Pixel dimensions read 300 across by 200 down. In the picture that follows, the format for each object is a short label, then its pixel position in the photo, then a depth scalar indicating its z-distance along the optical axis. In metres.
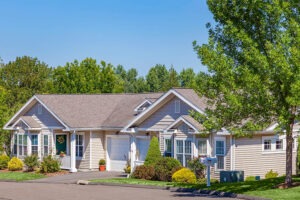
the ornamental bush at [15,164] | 43.62
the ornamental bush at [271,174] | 34.01
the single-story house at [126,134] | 34.59
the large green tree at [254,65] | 24.16
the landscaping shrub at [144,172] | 35.25
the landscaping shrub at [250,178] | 33.50
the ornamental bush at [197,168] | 34.22
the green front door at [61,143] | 44.00
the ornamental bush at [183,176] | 33.31
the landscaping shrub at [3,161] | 45.09
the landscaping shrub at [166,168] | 34.50
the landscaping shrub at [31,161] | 42.41
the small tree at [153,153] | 36.56
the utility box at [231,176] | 32.22
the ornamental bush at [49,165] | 40.94
